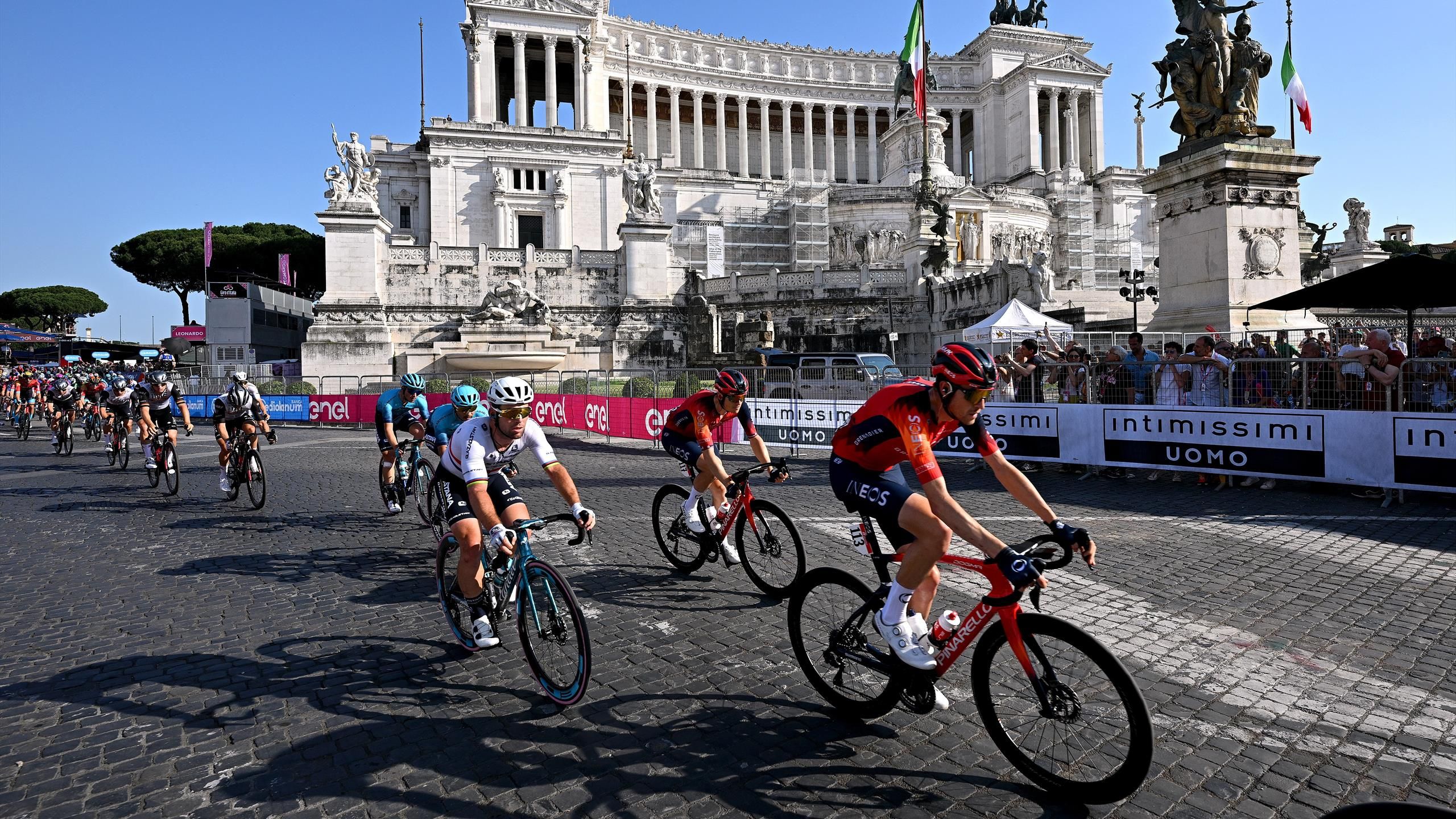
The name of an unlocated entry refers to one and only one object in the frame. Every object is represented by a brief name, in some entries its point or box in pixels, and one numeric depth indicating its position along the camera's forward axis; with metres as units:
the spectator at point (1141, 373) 12.52
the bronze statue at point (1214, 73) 14.67
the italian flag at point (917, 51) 39.00
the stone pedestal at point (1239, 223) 14.52
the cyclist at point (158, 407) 12.66
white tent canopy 20.86
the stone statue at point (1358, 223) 36.81
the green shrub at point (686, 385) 19.72
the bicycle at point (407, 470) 10.12
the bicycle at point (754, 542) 6.46
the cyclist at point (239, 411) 11.14
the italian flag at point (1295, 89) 23.02
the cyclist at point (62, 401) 19.14
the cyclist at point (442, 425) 8.70
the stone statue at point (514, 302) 39.09
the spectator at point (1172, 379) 12.12
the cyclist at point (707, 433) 7.09
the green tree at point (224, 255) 73.94
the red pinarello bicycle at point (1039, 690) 3.29
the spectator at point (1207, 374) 11.69
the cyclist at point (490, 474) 5.03
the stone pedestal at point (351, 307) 37.50
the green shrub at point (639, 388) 20.70
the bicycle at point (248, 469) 10.95
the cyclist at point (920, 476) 3.85
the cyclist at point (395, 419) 10.23
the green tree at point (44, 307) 93.06
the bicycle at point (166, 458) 12.48
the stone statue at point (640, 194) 42.09
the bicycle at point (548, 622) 4.40
